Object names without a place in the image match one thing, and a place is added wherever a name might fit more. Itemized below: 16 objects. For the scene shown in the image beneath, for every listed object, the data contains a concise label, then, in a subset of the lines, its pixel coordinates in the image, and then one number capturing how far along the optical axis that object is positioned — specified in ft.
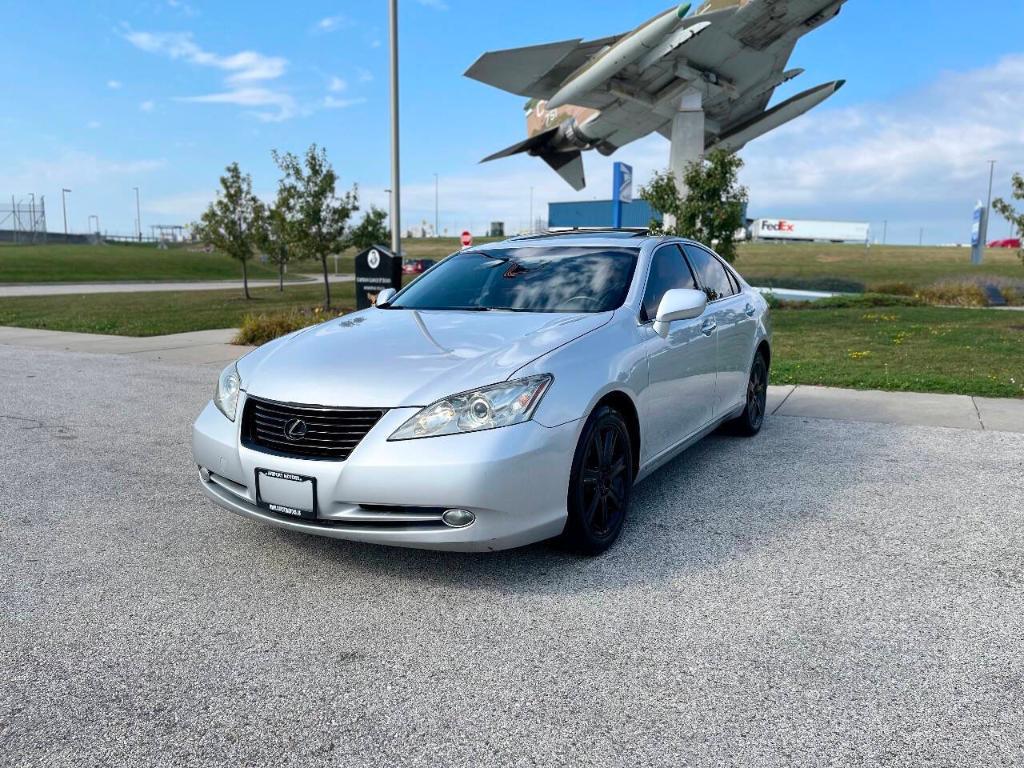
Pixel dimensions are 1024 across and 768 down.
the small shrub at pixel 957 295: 75.05
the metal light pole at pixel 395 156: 47.75
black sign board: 42.50
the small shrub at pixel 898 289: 84.53
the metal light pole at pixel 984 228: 198.75
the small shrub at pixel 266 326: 42.68
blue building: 241.55
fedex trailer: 372.56
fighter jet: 67.97
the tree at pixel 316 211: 70.79
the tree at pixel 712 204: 50.22
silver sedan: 11.04
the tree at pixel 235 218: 92.43
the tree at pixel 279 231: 72.84
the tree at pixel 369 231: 74.54
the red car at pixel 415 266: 158.81
